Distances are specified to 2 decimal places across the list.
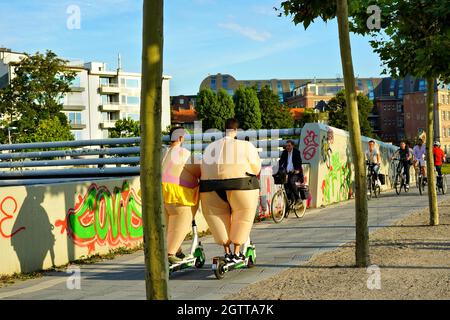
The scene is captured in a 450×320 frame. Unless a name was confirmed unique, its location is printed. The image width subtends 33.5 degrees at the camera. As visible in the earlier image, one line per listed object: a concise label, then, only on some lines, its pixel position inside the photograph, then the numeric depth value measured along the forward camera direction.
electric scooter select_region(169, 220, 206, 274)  9.12
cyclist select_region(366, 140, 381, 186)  22.94
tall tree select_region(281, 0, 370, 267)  8.97
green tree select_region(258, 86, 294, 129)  114.94
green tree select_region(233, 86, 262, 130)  110.19
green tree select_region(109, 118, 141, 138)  90.31
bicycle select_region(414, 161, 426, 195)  23.06
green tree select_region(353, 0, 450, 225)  11.73
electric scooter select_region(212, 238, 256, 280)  8.54
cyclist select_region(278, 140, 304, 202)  17.19
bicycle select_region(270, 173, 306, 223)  16.39
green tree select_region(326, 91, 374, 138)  118.06
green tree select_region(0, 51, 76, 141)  59.12
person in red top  22.72
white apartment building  111.88
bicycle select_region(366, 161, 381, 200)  22.70
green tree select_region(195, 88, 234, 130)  109.69
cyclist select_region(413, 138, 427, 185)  23.39
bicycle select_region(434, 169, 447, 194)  23.31
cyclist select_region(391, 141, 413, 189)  23.59
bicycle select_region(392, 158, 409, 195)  24.21
